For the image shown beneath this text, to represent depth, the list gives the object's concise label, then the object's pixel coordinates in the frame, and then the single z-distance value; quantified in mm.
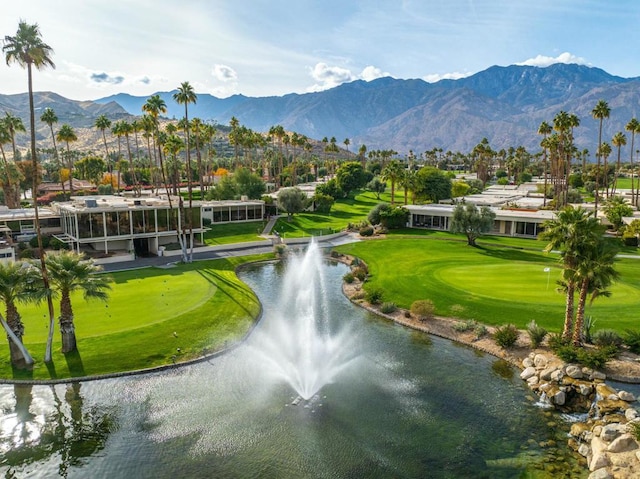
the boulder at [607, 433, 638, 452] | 18031
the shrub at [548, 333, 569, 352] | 26891
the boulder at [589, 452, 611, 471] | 17436
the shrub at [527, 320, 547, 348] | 28203
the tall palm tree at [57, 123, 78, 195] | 83312
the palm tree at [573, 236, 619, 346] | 24984
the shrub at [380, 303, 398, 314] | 35844
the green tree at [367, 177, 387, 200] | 110375
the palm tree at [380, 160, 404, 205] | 89125
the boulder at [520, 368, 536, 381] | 25344
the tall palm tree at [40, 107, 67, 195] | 79025
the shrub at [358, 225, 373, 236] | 67500
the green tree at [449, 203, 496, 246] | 57562
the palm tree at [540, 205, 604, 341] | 25312
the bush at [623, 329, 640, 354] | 26859
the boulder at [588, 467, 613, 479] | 16578
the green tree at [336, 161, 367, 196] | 104812
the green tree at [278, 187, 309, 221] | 76062
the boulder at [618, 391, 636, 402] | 22375
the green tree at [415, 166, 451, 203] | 87438
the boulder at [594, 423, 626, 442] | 18906
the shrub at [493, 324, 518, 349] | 28672
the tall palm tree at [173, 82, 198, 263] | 49656
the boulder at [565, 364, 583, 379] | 24578
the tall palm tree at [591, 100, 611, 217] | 72238
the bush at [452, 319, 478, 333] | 31422
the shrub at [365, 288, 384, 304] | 37969
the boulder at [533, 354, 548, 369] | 25906
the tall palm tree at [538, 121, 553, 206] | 92188
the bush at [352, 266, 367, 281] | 45319
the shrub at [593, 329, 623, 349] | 27188
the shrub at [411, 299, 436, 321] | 34062
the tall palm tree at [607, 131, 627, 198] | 90812
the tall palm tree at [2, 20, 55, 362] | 22656
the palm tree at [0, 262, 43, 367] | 23812
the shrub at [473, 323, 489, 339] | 30609
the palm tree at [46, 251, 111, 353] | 24484
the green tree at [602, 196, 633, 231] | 63062
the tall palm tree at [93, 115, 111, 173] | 84856
